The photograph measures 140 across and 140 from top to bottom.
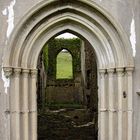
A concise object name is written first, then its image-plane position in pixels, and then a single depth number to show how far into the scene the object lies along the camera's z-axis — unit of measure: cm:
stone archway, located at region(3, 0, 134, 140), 659
